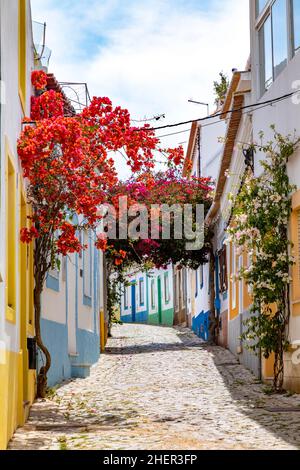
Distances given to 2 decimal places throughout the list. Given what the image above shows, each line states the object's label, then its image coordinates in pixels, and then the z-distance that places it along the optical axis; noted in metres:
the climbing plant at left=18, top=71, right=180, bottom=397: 11.47
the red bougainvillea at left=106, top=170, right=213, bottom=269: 22.95
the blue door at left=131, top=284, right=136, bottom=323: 49.47
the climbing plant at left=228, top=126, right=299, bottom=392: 13.38
